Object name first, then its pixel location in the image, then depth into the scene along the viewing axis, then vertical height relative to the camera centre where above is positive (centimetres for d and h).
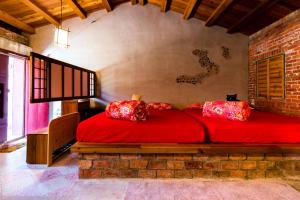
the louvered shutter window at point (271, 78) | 255 +43
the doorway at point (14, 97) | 285 +3
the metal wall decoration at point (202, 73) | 341 +69
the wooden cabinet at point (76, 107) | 268 -16
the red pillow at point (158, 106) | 310 -14
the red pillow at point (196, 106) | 315 -14
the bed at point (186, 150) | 162 -56
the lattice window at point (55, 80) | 191 +30
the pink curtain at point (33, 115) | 308 -35
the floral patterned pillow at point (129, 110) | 176 -14
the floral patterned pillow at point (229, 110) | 181 -14
